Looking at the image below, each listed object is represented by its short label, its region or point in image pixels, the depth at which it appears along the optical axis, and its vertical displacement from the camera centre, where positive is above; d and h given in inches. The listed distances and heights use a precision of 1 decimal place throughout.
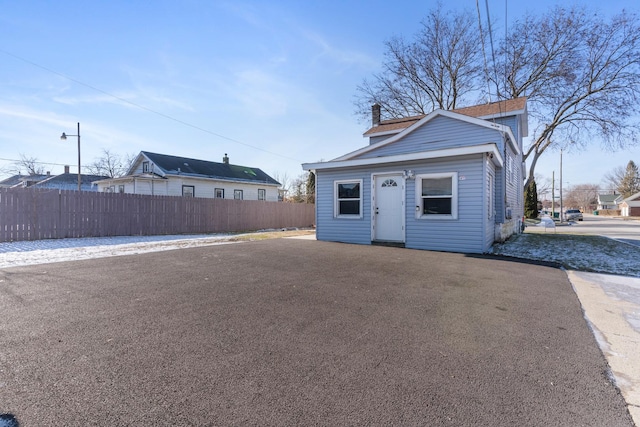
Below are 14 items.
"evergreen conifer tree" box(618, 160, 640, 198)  2522.1 +235.0
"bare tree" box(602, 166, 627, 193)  2783.0 +278.8
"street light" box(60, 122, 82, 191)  801.6 +200.3
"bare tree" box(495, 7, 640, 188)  696.4 +359.8
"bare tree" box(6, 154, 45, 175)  1514.6 +237.0
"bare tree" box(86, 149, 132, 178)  1605.6 +246.6
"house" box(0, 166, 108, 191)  1280.8 +142.4
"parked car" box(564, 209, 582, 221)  1352.2 -28.9
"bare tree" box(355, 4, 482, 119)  842.2 +422.7
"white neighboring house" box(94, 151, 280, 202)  820.6 +91.1
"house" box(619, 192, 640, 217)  1930.4 +23.5
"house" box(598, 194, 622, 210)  2946.4 +80.0
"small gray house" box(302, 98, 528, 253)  321.1 +26.4
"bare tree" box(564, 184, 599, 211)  3604.8 +134.1
